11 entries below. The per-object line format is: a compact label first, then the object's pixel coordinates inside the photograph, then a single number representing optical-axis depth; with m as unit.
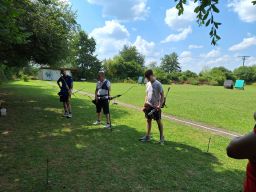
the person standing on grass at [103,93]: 6.95
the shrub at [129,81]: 48.46
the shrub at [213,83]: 54.36
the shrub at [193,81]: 52.70
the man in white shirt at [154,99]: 5.40
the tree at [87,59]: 53.30
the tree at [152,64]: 96.08
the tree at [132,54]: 84.02
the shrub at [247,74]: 66.00
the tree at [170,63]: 97.12
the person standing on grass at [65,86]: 8.17
